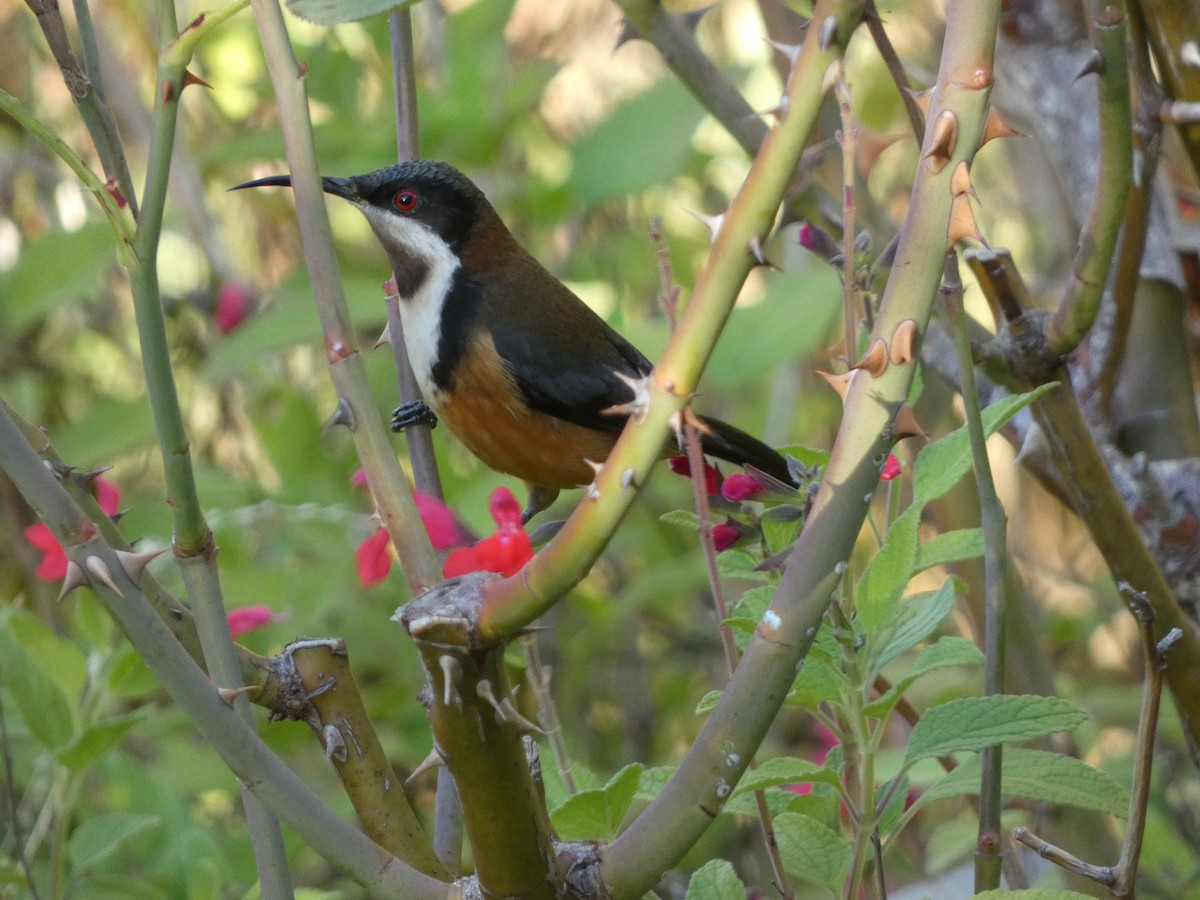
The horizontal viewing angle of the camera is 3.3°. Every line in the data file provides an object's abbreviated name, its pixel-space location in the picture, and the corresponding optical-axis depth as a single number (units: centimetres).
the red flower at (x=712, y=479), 455
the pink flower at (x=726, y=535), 452
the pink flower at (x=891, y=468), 450
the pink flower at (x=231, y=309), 891
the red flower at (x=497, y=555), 449
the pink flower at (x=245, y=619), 463
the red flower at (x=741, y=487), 451
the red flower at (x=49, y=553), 459
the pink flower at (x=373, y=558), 460
